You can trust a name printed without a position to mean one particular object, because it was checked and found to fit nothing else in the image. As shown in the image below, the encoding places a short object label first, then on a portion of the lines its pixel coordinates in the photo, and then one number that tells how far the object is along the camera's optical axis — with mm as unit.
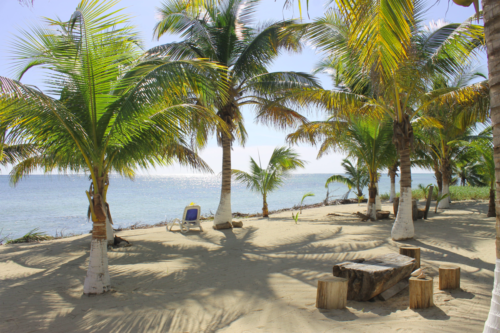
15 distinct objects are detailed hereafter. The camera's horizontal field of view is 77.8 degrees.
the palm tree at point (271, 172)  12531
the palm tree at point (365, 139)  10031
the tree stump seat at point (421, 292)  3232
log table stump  3516
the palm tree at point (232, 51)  9352
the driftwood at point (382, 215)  10906
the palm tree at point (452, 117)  7113
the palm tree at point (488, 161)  8734
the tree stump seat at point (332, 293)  3307
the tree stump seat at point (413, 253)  4707
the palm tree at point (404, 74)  6426
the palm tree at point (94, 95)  4242
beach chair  9398
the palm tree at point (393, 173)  15798
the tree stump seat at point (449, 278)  3799
